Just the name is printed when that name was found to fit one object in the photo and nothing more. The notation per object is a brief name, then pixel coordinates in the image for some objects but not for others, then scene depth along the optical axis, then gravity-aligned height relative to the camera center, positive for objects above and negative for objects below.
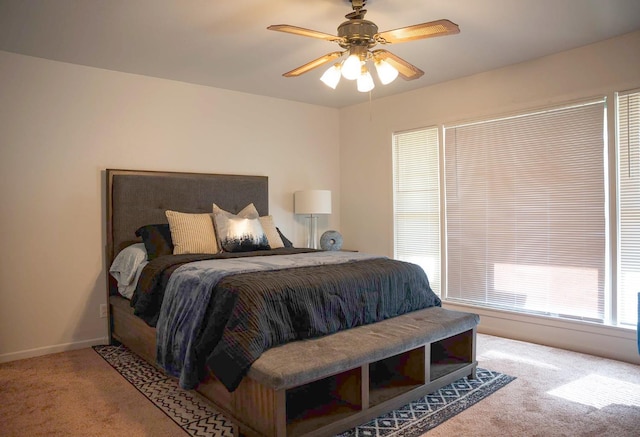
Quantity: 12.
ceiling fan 2.44 +1.04
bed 2.05 -0.65
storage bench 1.96 -0.85
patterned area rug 2.26 -1.09
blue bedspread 2.15 -0.49
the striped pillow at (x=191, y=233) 3.58 -0.12
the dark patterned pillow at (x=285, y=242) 4.45 -0.24
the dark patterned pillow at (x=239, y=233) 3.66 -0.12
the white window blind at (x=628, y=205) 3.26 +0.08
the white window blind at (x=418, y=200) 4.62 +0.20
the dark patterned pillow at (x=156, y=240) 3.50 -0.17
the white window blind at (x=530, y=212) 3.50 +0.04
